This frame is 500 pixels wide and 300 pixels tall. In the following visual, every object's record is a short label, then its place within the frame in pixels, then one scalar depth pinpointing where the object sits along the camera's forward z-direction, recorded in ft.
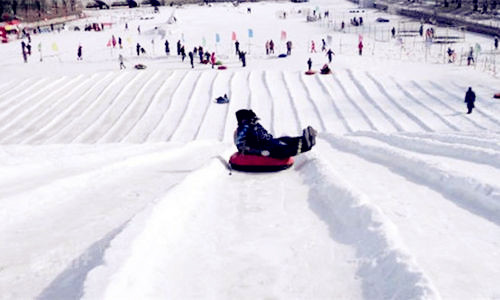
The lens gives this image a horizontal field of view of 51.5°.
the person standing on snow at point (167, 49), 124.57
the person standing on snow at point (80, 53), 120.45
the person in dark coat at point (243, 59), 104.20
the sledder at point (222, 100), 79.66
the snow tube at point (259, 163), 33.32
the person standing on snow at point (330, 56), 101.12
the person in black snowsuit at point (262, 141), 33.45
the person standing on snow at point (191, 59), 104.42
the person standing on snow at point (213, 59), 105.60
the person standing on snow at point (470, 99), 66.85
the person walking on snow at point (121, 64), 105.51
